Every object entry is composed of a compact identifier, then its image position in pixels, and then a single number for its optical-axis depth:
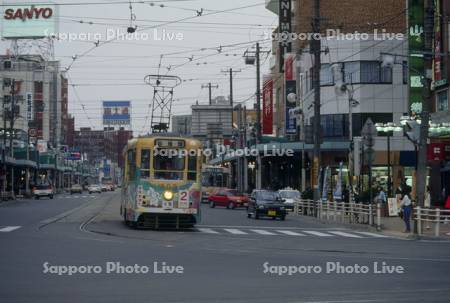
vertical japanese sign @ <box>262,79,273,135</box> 82.19
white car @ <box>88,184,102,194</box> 118.50
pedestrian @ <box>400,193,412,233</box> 32.97
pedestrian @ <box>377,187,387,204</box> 39.74
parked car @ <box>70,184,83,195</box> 115.50
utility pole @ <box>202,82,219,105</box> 108.38
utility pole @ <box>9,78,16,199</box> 81.45
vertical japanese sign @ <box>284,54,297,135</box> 71.12
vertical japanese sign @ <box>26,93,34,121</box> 123.81
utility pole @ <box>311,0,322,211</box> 43.69
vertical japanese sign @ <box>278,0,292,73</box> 69.38
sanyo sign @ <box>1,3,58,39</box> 78.06
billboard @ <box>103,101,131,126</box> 77.00
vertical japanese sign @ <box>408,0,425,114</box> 53.09
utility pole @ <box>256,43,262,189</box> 63.40
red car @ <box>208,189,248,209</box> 61.72
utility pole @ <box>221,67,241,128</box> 82.81
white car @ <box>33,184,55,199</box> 86.25
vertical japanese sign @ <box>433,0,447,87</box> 49.44
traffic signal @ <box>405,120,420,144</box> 33.89
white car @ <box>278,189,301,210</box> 56.62
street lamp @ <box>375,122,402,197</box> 48.34
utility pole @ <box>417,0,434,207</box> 31.41
